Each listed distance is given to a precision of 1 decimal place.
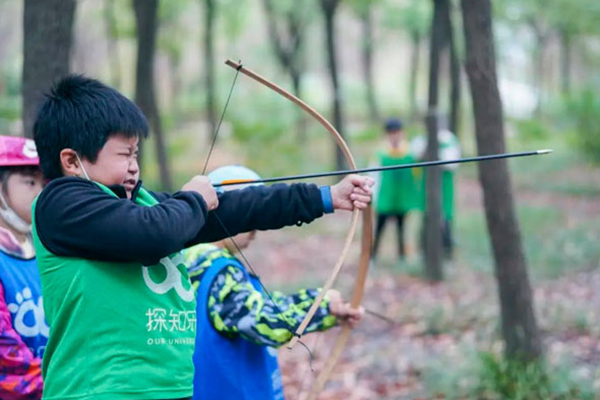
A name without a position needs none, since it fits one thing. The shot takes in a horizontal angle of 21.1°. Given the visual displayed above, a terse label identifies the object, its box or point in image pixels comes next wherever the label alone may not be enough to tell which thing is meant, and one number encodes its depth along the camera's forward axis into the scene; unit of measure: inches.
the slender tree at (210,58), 1188.3
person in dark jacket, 158.6
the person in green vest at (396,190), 733.3
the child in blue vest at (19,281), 197.1
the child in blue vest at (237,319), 206.5
